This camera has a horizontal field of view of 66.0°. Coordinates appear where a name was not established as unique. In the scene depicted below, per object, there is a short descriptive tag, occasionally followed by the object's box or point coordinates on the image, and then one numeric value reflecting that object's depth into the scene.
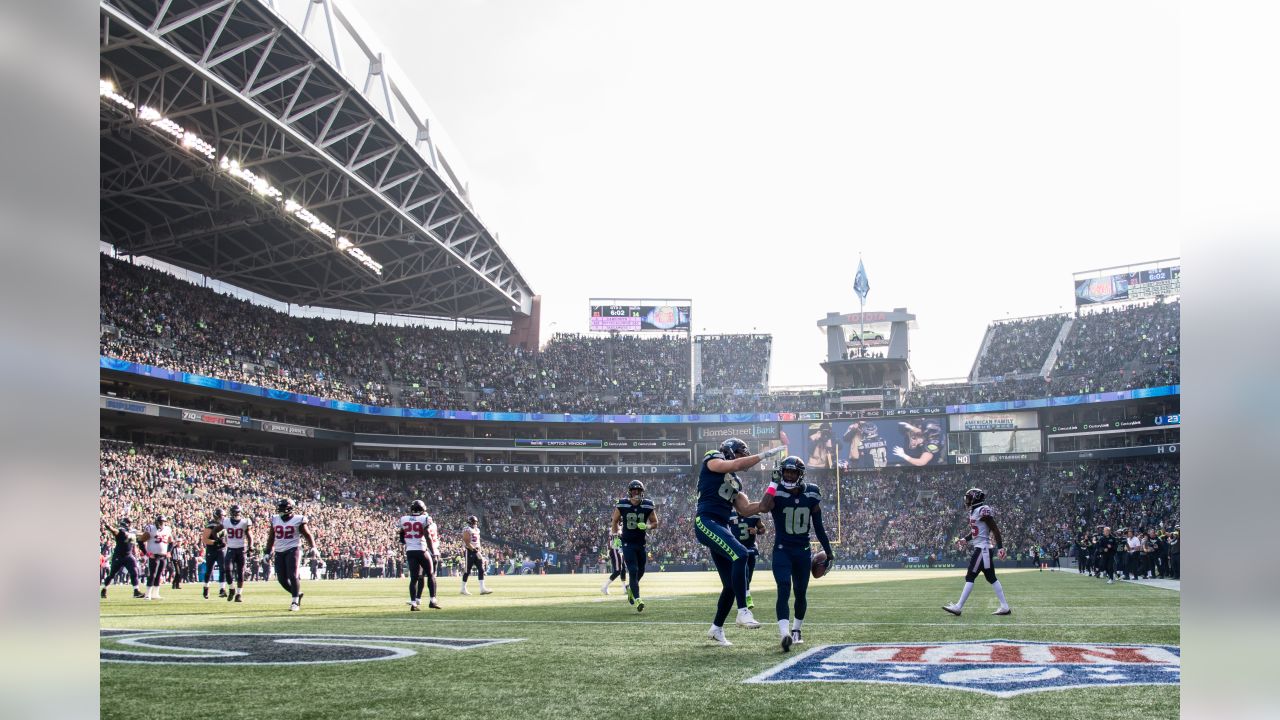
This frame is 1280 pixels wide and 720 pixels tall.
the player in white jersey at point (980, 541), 16.73
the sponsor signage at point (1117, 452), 59.94
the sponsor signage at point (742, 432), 67.31
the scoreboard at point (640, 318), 81.75
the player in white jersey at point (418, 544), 19.28
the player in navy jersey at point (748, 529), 13.95
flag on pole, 73.12
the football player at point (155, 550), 24.53
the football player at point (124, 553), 24.36
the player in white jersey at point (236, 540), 22.58
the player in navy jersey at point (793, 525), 11.45
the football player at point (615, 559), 25.41
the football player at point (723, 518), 11.64
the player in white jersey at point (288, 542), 18.77
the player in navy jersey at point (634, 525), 17.16
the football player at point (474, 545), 27.77
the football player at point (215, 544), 23.86
